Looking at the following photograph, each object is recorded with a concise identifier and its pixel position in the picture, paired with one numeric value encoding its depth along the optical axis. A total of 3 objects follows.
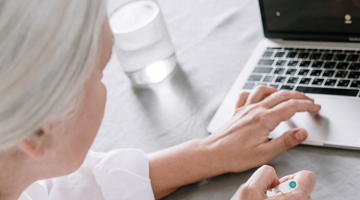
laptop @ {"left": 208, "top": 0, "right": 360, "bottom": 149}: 1.20
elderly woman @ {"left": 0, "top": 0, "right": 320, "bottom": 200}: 0.91
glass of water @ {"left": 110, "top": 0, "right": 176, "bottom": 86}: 1.38
